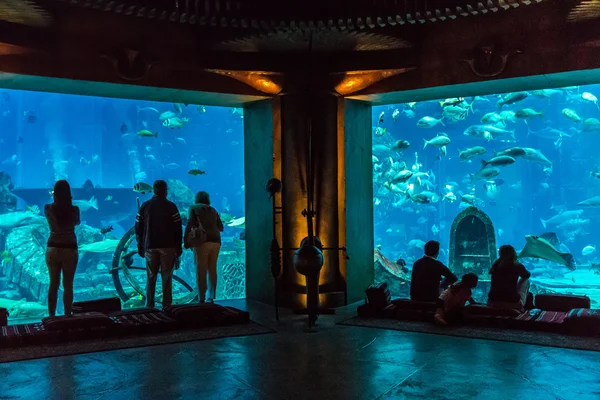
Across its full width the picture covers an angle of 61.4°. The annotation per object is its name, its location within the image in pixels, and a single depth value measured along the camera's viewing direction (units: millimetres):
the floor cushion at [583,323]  5328
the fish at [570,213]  35766
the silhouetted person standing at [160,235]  7016
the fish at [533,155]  16500
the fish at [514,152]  14211
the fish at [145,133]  14039
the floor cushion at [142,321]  5789
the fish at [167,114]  22688
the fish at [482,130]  18938
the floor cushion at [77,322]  5504
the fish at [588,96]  22752
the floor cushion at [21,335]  5168
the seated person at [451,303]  5973
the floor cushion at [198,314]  6164
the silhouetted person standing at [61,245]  6203
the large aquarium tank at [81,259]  20312
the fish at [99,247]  28734
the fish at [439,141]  16016
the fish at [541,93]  21916
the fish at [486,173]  15968
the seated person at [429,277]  6406
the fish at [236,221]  19156
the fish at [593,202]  22352
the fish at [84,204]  30703
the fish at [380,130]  18319
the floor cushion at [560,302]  6262
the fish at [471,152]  15328
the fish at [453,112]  15258
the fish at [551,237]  15541
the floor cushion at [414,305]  6416
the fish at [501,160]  13859
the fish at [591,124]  21956
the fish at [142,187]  11753
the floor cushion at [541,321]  5531
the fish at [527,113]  15975
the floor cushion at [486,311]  5949
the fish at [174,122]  16858
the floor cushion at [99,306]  6711
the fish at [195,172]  13734
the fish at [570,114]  18855
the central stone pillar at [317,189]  7883
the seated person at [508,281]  5988
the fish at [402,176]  14719
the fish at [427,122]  17766
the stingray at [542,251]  13021
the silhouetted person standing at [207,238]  7504
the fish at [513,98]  13694
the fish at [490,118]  15562
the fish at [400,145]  15330
